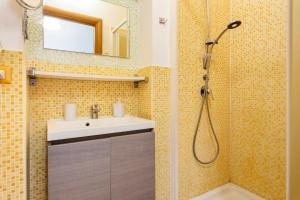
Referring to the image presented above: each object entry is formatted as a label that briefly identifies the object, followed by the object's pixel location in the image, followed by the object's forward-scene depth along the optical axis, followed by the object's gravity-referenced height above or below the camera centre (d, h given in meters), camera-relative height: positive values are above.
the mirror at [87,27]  1.34 +0.60
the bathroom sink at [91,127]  0.99 -0.19
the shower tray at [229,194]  1.68 -0.97
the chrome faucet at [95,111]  1.43 -0.11
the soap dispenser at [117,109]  1.52 -0.10
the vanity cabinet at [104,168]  0.98 -0.45
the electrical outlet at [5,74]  0.75 +0.10
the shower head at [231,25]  1.37 +0.60
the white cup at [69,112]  1.31 -0.11
